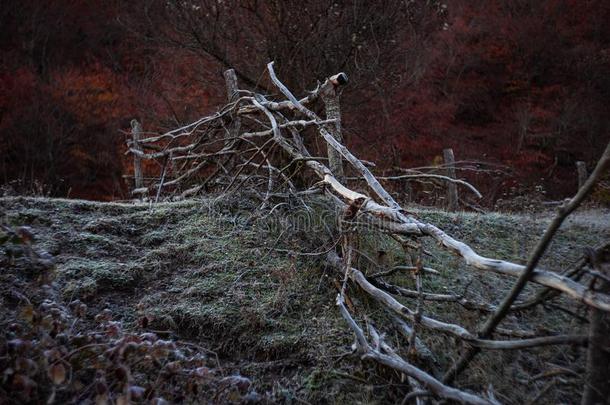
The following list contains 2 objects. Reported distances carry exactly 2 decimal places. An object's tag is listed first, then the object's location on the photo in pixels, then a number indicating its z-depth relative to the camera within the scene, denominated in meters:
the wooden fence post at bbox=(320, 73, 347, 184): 5.10
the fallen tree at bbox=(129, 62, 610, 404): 2.31
